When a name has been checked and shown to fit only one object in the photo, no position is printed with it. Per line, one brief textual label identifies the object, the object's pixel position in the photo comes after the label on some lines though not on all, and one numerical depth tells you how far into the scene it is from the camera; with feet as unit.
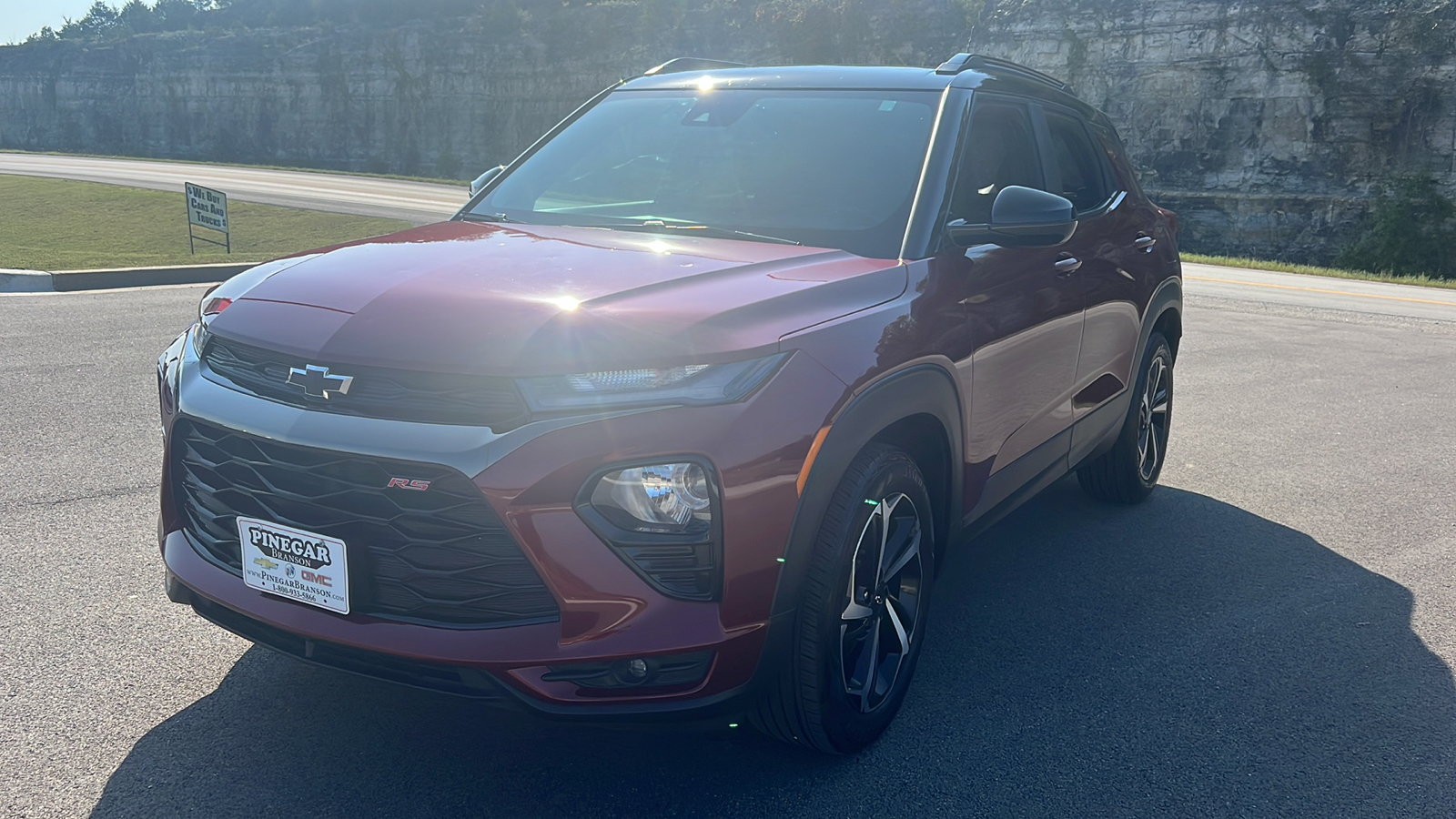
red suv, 8.02
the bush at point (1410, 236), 138.92
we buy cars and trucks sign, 55.88
